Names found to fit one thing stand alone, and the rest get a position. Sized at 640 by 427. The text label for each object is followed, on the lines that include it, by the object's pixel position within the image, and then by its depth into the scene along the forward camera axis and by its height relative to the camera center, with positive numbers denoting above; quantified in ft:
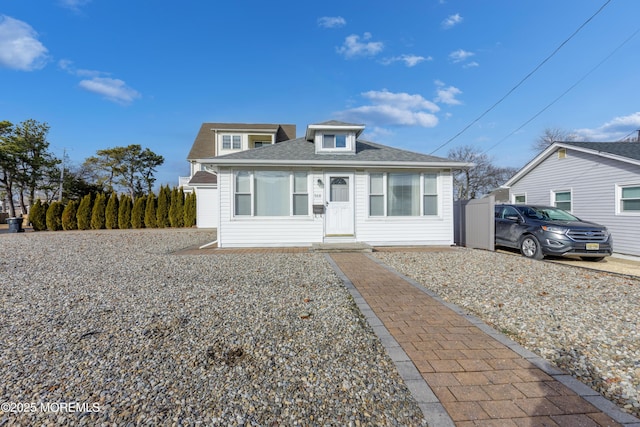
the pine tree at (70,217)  56.49 -0.25
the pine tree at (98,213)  57.41 +0.50
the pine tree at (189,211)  61.36 +0.83
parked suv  25.31 -1.98
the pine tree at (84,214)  56.75 +0.31
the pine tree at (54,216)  55.77 -0.05
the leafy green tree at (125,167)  95.56 +16.37
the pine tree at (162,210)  60.70 +1.06
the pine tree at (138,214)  59.62 +0.26
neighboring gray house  30.55 +3.54
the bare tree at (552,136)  106.83 +28.36
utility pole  81.37 +11.58
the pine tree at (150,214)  60.34 +0.25
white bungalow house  30.83 +1.86
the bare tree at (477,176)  114.52 +14.78
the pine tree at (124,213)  58.75 +0.47
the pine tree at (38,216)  54.44 -0.01
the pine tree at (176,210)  60.95 +1.05
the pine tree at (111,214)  57.98 +0.29
